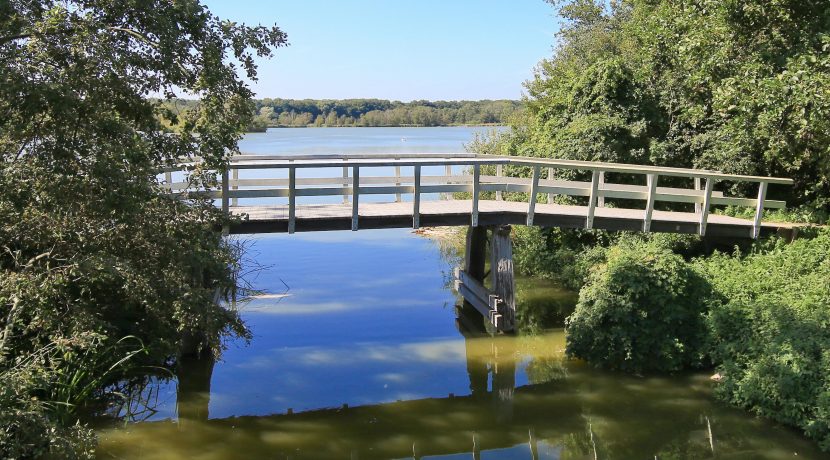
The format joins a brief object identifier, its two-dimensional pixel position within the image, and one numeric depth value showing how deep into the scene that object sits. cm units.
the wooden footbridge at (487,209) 1245
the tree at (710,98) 1276
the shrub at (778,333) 932
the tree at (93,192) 771
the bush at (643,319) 1159
